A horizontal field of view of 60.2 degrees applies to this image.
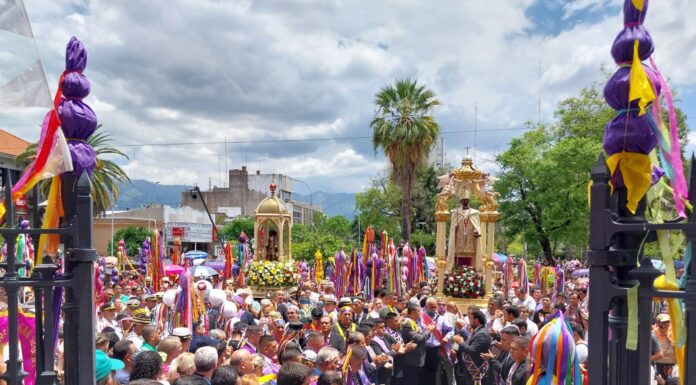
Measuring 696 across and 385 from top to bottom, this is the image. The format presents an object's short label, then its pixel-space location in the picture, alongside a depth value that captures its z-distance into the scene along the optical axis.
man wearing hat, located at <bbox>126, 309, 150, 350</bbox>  8.18
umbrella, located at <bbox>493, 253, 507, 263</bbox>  28.25
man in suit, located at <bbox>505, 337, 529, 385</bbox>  5.99
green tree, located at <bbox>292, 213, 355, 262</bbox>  43.66
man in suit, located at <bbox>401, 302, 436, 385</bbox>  8.31
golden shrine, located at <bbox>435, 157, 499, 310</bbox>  17.77
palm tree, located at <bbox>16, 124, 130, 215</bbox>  31.73
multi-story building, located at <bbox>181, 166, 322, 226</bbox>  100.53
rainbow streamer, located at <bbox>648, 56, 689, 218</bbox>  3.11
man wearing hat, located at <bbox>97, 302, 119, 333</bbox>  8.48
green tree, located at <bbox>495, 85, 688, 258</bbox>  31.72
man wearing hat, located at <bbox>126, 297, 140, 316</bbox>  9.77
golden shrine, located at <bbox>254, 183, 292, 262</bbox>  18.47
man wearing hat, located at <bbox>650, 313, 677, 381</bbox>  6.03
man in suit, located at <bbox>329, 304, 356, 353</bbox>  7.72
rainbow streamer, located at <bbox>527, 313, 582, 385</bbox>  4.99
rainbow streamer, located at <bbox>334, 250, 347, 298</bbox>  19.58
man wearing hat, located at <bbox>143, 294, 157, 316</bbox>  10.74
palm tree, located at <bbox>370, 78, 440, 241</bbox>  27.97
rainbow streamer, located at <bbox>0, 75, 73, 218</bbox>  3.12
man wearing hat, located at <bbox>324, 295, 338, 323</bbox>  9.90
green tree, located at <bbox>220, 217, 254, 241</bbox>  77.69
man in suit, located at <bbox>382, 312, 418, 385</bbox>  8.16
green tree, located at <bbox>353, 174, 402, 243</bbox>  50.22
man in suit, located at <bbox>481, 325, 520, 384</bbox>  6.88
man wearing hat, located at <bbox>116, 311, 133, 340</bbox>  8.60
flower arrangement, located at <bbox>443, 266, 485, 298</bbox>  16.62
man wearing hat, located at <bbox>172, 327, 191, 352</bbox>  6.70
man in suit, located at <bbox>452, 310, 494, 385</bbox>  8.32
